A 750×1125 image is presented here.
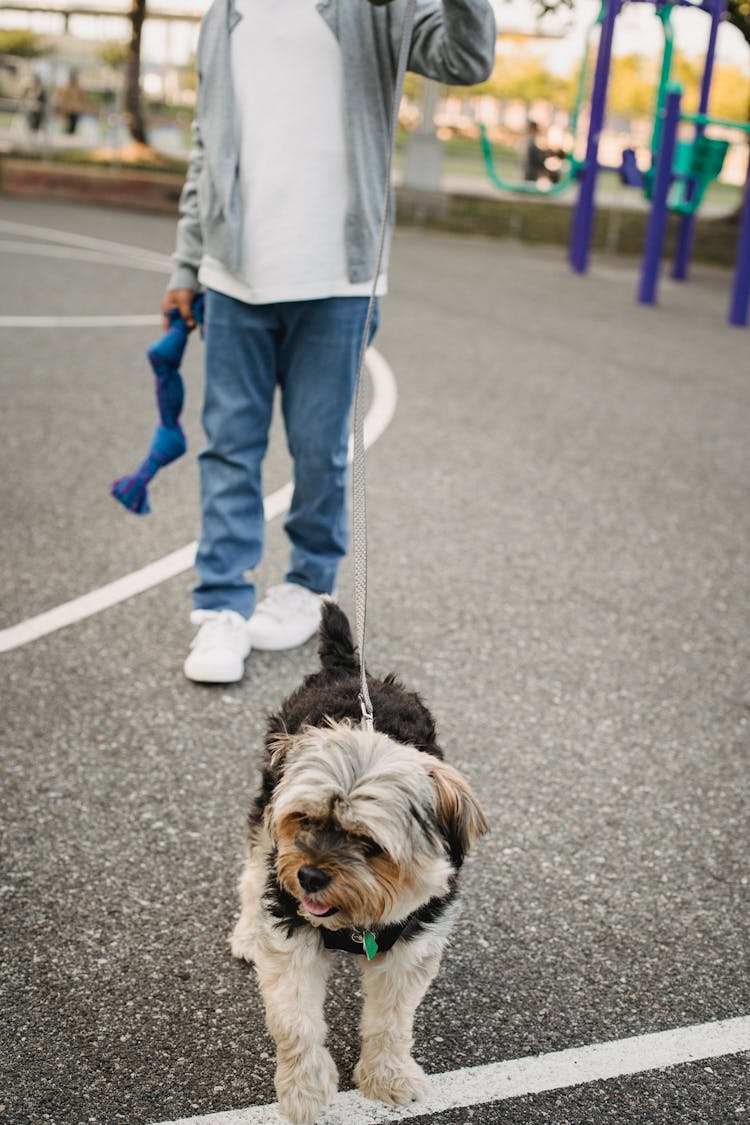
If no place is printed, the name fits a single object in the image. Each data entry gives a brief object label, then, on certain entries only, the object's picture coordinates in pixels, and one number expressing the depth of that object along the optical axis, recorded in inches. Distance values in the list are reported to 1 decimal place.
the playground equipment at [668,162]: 514.3
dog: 87.3
